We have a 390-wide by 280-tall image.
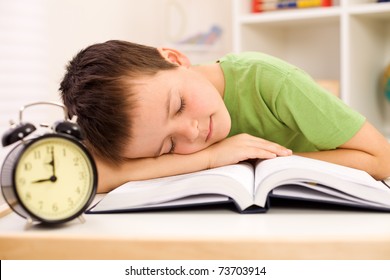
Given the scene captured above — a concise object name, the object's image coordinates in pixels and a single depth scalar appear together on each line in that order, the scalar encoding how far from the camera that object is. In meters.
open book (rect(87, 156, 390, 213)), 0.83
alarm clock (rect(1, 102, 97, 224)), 0.75
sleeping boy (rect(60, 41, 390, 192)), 1.06
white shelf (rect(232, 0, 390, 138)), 2.29
